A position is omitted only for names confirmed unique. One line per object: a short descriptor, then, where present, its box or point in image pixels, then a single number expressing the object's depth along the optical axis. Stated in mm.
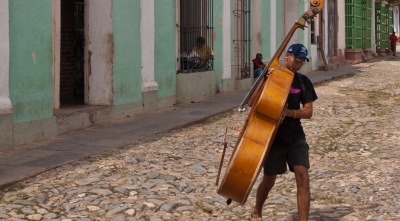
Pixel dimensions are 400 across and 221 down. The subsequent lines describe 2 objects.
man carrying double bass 5695
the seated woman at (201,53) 15391
